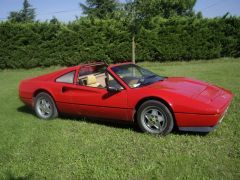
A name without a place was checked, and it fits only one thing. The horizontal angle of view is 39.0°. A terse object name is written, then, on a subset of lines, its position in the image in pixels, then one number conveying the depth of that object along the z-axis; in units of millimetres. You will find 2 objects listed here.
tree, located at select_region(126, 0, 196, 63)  12035
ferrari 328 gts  5680
